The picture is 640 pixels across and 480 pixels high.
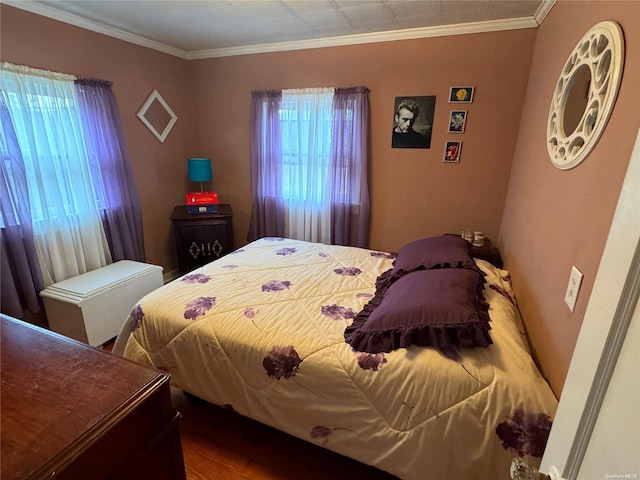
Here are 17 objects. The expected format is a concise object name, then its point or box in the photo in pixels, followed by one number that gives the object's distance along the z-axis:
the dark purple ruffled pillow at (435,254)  1.82
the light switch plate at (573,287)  1.08
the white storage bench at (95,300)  2.22
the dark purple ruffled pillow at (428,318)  1.28
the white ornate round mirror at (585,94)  1.06
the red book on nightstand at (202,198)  3.32
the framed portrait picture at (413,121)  2.75
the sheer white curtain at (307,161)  3.03
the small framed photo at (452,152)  2.73
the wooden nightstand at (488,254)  2.51
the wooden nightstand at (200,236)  3.20
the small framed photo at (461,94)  2.60
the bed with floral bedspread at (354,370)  1.17
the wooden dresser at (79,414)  0.58
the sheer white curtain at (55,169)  2.15
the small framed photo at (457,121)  2.66
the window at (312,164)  2.96
